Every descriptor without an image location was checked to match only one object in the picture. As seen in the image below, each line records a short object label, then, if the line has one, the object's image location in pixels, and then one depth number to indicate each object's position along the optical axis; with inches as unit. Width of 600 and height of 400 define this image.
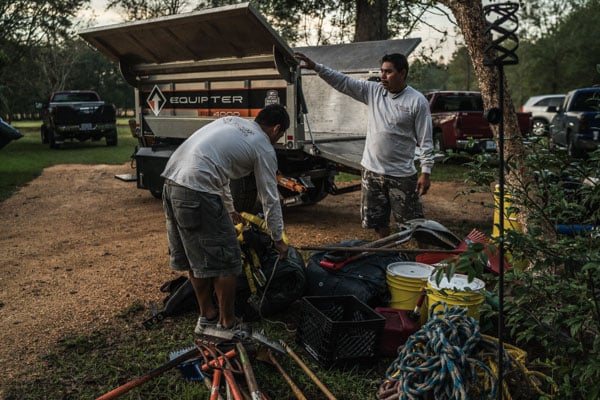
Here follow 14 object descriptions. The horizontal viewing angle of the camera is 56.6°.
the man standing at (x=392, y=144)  185.2
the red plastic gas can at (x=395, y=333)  143.0
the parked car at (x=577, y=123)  506.6
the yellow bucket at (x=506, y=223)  194.7
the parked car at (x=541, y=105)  867.7
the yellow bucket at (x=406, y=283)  158.6
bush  98.1
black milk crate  135.3
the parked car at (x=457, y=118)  529.7
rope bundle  109.2
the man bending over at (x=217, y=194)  138.8
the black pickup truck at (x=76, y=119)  753.0
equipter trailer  254.5
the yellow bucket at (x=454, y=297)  137.6
